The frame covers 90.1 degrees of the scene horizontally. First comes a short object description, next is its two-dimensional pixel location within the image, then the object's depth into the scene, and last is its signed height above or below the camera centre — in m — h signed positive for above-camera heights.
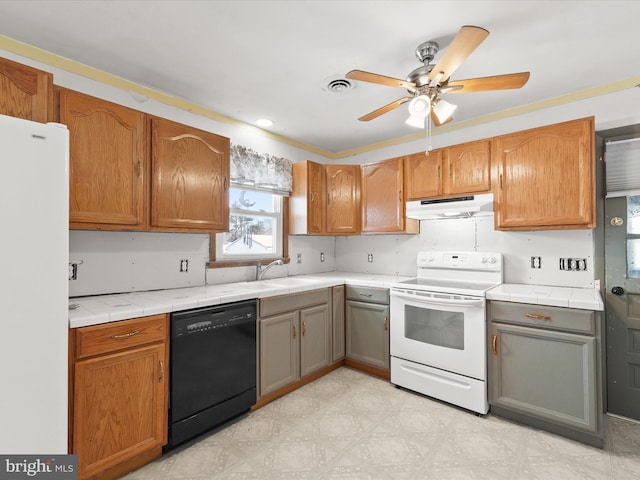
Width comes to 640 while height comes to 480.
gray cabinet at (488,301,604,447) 2.01 -0.85
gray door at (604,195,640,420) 2.33 -0.46
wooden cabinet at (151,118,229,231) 2.21 +0.48
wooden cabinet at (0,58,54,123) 1.52 +0.75
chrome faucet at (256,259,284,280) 3.16 -0.26
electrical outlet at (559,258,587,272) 2.51 -0.18
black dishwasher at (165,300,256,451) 1.96 -0.83
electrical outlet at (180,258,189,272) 2.66 -0.18
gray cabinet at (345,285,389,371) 2.99 -0.81
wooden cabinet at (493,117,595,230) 2.25 +0.48
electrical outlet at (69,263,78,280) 2.07 -0.18
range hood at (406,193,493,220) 2.67 +0.31
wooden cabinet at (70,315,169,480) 1.60 -0.82
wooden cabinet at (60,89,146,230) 1.83 +0.50
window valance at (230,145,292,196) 3.00 +0.72
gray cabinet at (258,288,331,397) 2.51 -0.81
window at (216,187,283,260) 3.08 +0.16
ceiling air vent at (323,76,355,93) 2.31 +1.18
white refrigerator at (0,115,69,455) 1.22 -0.17
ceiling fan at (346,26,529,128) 1.62 +0.90
